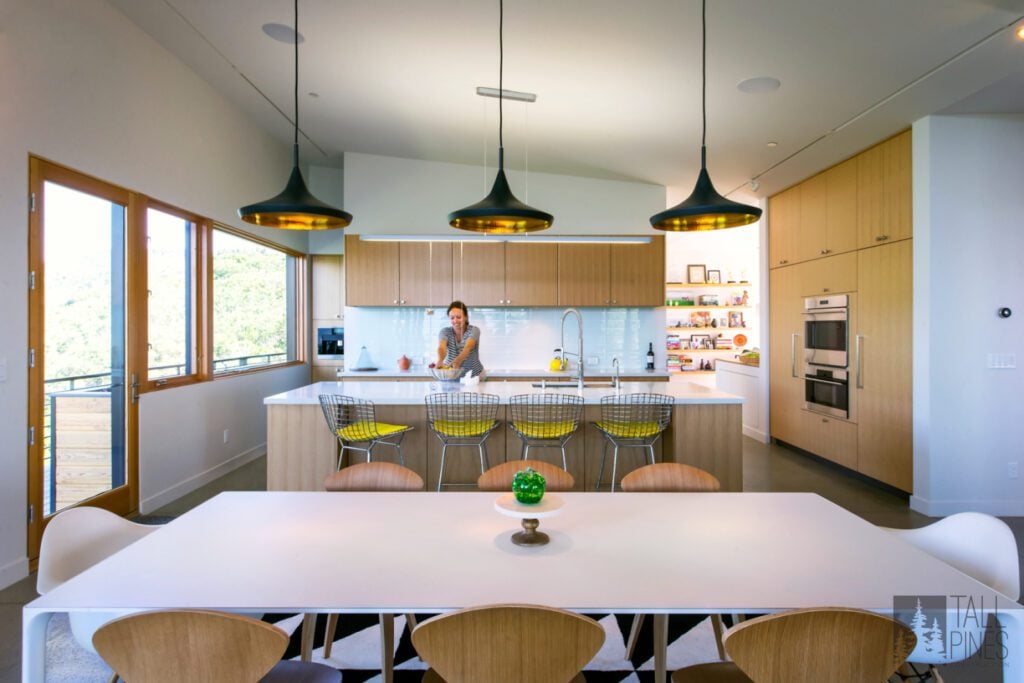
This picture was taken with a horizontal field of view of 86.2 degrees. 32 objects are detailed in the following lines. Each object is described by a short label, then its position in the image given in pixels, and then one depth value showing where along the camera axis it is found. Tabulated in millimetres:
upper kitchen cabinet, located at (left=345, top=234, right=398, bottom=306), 6312
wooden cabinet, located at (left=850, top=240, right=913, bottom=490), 4332
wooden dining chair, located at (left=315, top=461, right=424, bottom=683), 2389
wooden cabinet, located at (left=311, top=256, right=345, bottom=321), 7414
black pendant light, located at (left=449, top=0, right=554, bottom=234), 2732
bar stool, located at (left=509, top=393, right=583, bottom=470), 3662
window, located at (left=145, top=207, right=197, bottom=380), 4324
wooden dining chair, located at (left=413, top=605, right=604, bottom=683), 1168
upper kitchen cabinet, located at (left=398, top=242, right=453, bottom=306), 6301
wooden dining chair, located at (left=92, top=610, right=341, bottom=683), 1175
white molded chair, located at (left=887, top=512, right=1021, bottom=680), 1521
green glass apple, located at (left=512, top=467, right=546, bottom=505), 1716
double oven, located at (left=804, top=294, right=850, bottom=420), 5121
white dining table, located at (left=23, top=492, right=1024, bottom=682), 1290
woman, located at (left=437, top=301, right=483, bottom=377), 4484
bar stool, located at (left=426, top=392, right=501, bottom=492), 3676
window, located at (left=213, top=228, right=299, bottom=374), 5480
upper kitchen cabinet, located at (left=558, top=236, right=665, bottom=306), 6328
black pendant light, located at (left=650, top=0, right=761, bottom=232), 2574
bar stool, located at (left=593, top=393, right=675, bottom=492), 3670
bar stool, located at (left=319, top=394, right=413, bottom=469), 3555
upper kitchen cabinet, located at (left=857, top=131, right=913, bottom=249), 4305
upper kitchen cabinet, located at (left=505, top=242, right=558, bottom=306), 6309
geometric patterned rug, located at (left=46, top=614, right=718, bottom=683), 2195
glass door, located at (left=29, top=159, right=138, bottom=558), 3166
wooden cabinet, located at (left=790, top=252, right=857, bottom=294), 4988
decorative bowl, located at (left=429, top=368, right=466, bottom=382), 4066
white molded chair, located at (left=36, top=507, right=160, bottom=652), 1503
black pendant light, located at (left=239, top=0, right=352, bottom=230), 2604
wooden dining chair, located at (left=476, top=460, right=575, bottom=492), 2385
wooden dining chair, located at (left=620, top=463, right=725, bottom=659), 2381
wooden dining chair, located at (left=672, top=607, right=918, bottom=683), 1174
